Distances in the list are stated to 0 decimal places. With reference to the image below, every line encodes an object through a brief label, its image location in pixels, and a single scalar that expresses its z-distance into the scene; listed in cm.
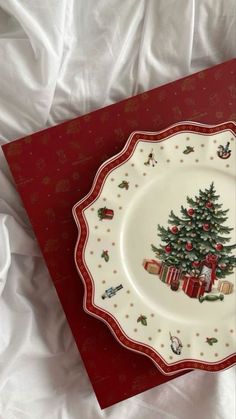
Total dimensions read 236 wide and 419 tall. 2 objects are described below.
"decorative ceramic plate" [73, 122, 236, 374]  71
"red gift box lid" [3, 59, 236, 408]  72
